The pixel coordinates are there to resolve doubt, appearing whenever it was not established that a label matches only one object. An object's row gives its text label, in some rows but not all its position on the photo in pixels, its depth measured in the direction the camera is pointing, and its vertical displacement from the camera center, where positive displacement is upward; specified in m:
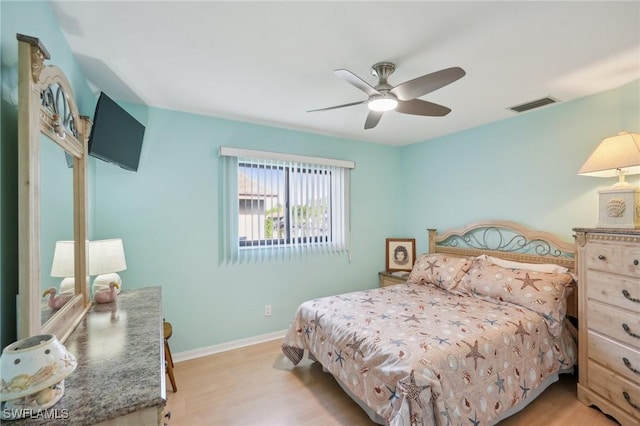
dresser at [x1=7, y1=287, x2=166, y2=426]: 0.76 -0.55
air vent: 2.46 +1.00
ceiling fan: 1.52 +0.76
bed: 1.52 -0.84
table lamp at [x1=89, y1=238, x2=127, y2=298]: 1.78 -0.32
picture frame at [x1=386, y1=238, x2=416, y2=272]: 3.79 -0.59
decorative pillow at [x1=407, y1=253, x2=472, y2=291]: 2.86 -0.65
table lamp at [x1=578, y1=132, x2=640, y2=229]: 1.87 +0.29
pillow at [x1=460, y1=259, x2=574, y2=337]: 2.12 -0.67
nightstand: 3.53 -0.90
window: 2.94 +0.10
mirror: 0.89 +0.13
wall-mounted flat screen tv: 1.71 +0.56
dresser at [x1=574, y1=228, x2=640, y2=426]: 1.72 -0.76
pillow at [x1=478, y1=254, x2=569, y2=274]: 2.39 -0.52
